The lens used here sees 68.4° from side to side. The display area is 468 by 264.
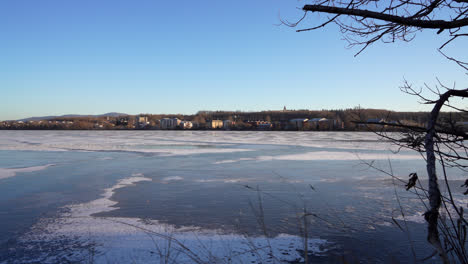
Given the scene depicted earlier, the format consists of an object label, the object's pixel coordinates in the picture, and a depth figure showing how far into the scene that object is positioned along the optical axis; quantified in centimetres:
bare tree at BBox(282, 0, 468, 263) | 160
